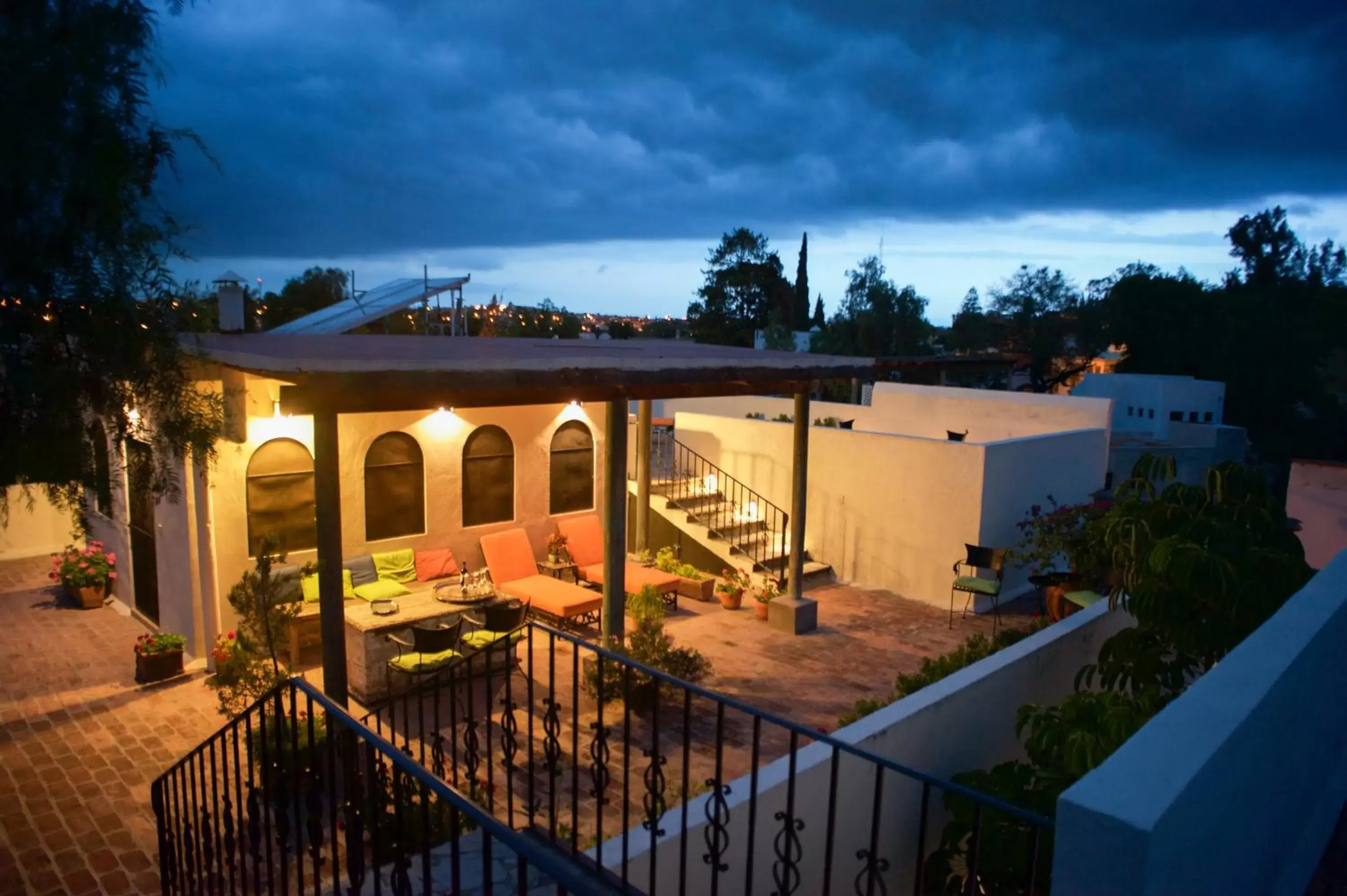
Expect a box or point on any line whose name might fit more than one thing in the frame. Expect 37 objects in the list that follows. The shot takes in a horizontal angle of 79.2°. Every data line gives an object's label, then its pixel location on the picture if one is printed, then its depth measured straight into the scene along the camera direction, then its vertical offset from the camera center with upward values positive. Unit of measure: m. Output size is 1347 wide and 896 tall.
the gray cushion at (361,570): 9.29 -2.55
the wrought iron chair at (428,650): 6.94 -2.71
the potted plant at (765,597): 10.20 -3.06
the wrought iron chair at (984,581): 9.96 -2.77
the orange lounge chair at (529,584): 9.31 -2.87
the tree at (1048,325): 33.91 +1.32
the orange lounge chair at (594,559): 10.26 -2.86
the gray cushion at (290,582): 8.53 -2.53
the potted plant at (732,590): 10.62 -3.11
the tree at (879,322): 29.53 +1.16
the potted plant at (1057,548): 9.20 -2.34
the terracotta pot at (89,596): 10.22 -3.18
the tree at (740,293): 39.50 +2.89
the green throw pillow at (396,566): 9.55 -2.58
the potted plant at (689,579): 10.97 -3.06
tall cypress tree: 43.25 +3.44
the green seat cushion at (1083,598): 8.25 -2.45
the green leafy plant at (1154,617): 3.79 -1.46
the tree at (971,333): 34.28 +0.95
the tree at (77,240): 4.39 +0.58
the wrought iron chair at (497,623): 7.45 -2.54
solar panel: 12.11 +0.63
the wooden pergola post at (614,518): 7.80 -1.61
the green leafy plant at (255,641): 5.95 -2.20
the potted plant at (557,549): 10.88 -2.68
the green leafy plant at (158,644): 7.97 -2.95
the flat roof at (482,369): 6.05 -0.18
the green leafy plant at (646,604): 7.81 -2.46
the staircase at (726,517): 11.75 -2.51
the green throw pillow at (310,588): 8.65 -2.56
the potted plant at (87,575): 10.20 -2.92
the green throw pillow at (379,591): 8.92 -2.68
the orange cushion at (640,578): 10.17 -2.88
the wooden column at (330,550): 6.27 -1.59
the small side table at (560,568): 10.70 -2.87
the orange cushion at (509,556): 10.29 -2.64
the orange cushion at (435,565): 9.84 -2.64
